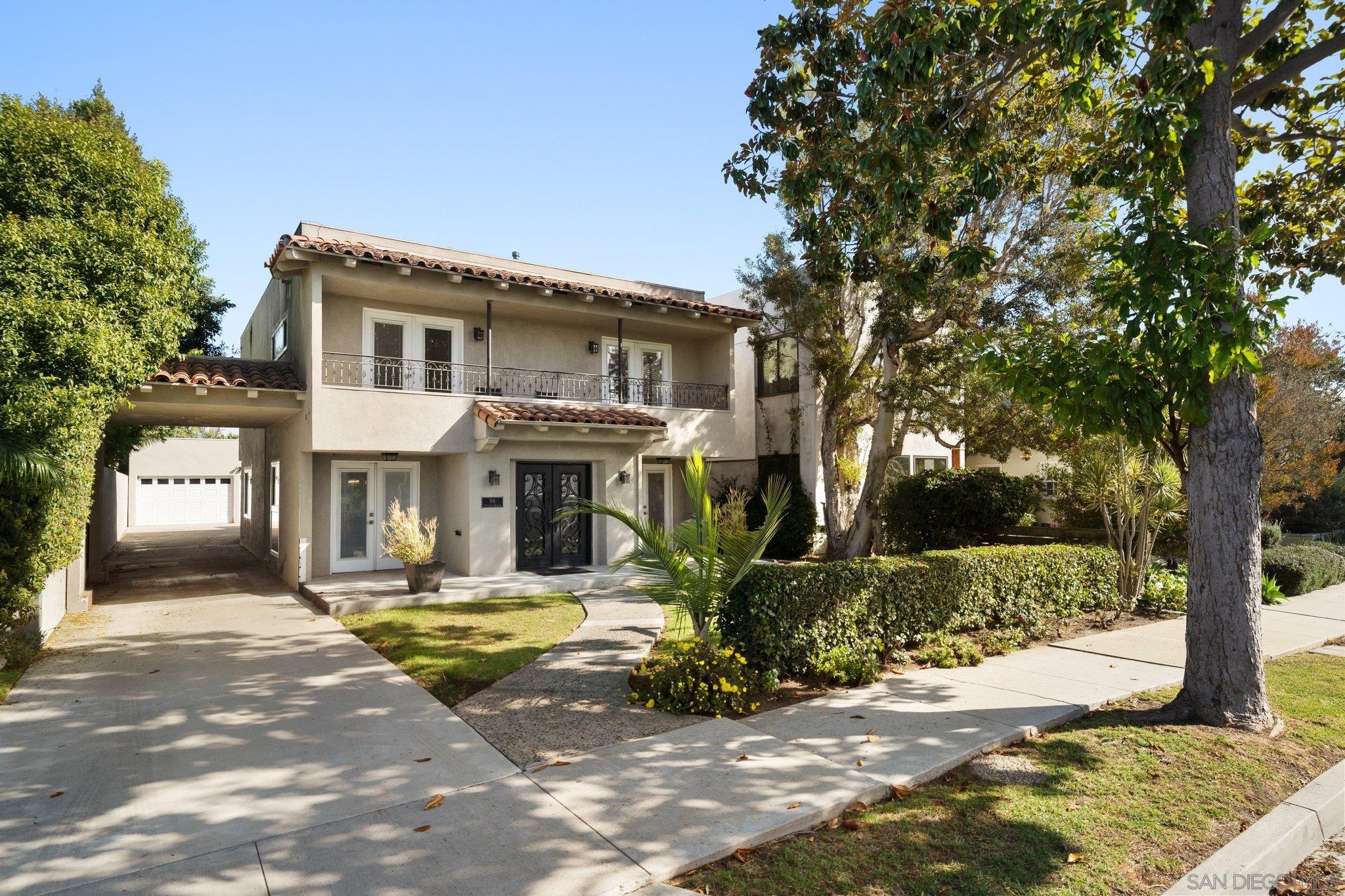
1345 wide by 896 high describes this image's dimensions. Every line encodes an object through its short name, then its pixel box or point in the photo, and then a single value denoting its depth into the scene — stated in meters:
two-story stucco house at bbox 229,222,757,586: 13.70
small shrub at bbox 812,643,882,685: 7.41
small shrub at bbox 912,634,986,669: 8.25
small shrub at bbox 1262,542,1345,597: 13.66
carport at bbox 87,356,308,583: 12.40
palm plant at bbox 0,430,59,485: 7.67
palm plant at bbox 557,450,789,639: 7.04
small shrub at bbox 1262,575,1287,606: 12.68
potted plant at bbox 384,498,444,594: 12.34
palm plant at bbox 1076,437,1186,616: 11.79
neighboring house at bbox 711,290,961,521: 19.20
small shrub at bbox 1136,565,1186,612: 11.62
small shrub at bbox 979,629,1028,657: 8.80
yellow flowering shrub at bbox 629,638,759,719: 6.55
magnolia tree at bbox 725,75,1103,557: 8.05
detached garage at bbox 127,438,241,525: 34.84
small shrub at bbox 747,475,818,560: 18.59
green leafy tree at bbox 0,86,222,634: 8.41
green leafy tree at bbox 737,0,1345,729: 5.71
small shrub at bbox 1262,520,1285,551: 16.09
